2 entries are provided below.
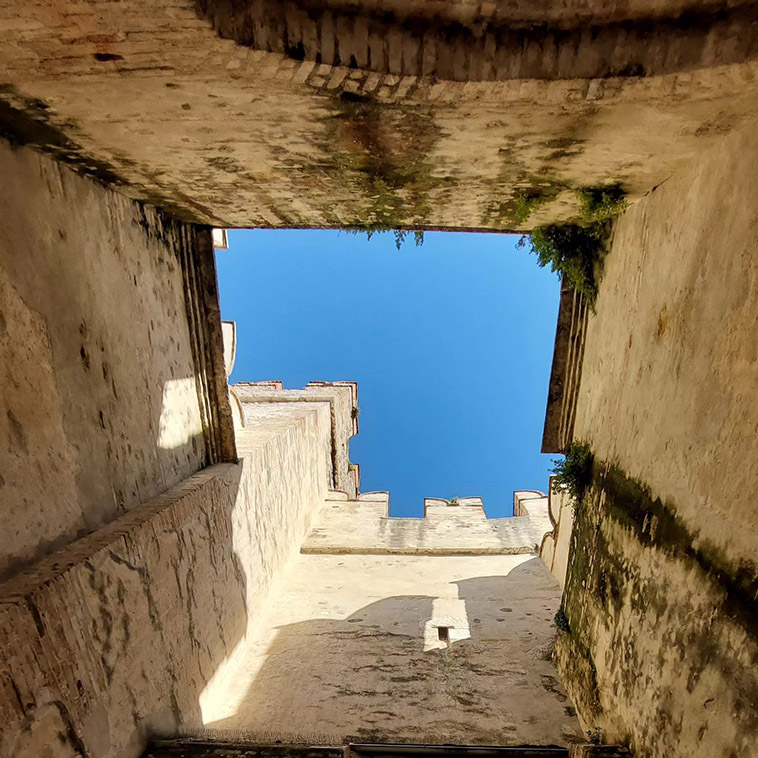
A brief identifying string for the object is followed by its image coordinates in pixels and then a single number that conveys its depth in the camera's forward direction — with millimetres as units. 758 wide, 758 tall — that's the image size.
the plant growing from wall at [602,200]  3016
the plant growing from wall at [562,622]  4091
